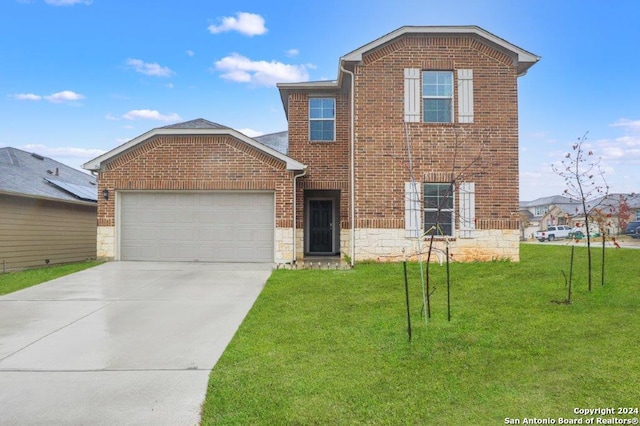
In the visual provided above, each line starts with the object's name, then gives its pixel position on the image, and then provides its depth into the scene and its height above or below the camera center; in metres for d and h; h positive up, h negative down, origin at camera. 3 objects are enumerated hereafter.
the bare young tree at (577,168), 7.69 +0.87
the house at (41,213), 13.20 +0.01
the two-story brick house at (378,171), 11.50 +1.24
